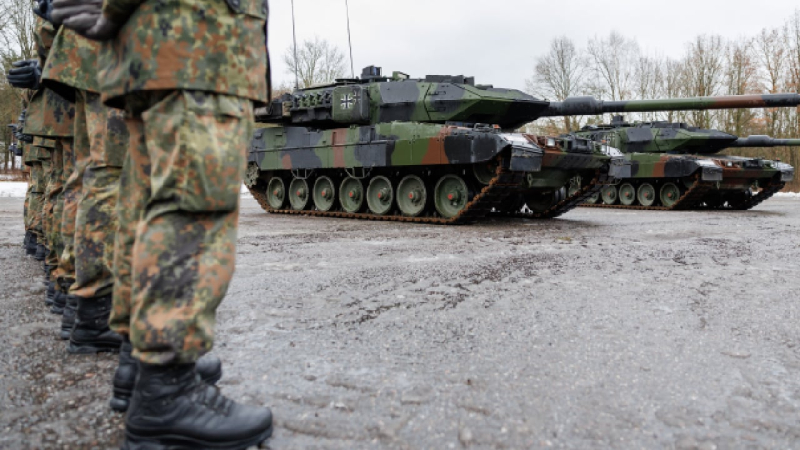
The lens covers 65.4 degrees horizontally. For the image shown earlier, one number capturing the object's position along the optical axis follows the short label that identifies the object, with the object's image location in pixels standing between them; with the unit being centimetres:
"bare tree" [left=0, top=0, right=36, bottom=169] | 2291
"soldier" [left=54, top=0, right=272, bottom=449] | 156
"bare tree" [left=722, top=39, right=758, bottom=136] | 2925
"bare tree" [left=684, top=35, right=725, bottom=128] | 3022
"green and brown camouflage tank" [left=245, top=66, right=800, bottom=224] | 923
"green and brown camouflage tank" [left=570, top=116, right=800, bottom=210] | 1438
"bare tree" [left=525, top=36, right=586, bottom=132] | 3341
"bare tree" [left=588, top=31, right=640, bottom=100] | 3277
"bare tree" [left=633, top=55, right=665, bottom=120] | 3231
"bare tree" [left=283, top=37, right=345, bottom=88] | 3306
